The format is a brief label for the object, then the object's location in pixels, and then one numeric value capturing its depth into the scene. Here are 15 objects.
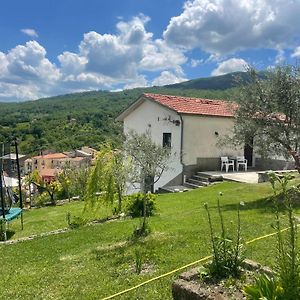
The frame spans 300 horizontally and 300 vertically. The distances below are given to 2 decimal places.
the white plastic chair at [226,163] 21.05
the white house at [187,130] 20.00
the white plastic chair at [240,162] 21.45
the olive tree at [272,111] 11.01
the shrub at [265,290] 3.03
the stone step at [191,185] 18.73
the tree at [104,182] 12.95
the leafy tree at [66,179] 24.28
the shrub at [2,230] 11.75
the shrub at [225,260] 4.04
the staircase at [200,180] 18.78
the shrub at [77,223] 11.34
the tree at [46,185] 23.81
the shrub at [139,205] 11.17
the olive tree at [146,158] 9.13
